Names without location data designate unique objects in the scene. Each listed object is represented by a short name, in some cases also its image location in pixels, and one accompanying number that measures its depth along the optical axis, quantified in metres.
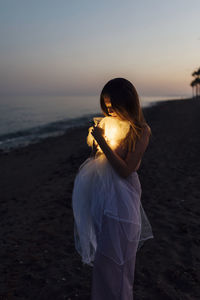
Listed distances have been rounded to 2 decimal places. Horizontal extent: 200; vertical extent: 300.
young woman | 2.04
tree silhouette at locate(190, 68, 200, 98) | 88.07
